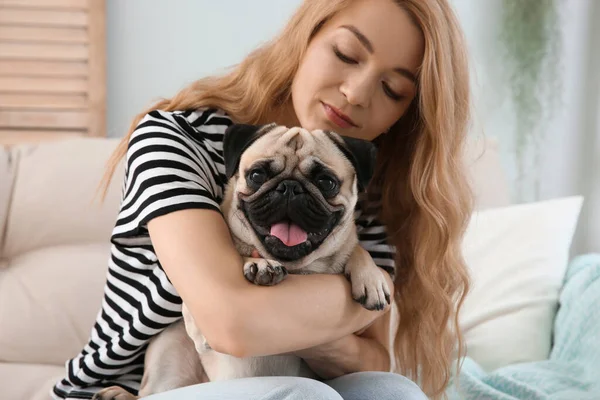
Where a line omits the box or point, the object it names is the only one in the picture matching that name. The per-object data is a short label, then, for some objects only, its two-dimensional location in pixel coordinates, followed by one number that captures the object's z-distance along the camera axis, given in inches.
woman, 44.1
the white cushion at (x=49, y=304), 76.5
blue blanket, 68.2
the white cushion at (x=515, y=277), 78.6
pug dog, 45.3
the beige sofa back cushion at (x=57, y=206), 82.0
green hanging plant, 125.3
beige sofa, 76.6
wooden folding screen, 106.2
